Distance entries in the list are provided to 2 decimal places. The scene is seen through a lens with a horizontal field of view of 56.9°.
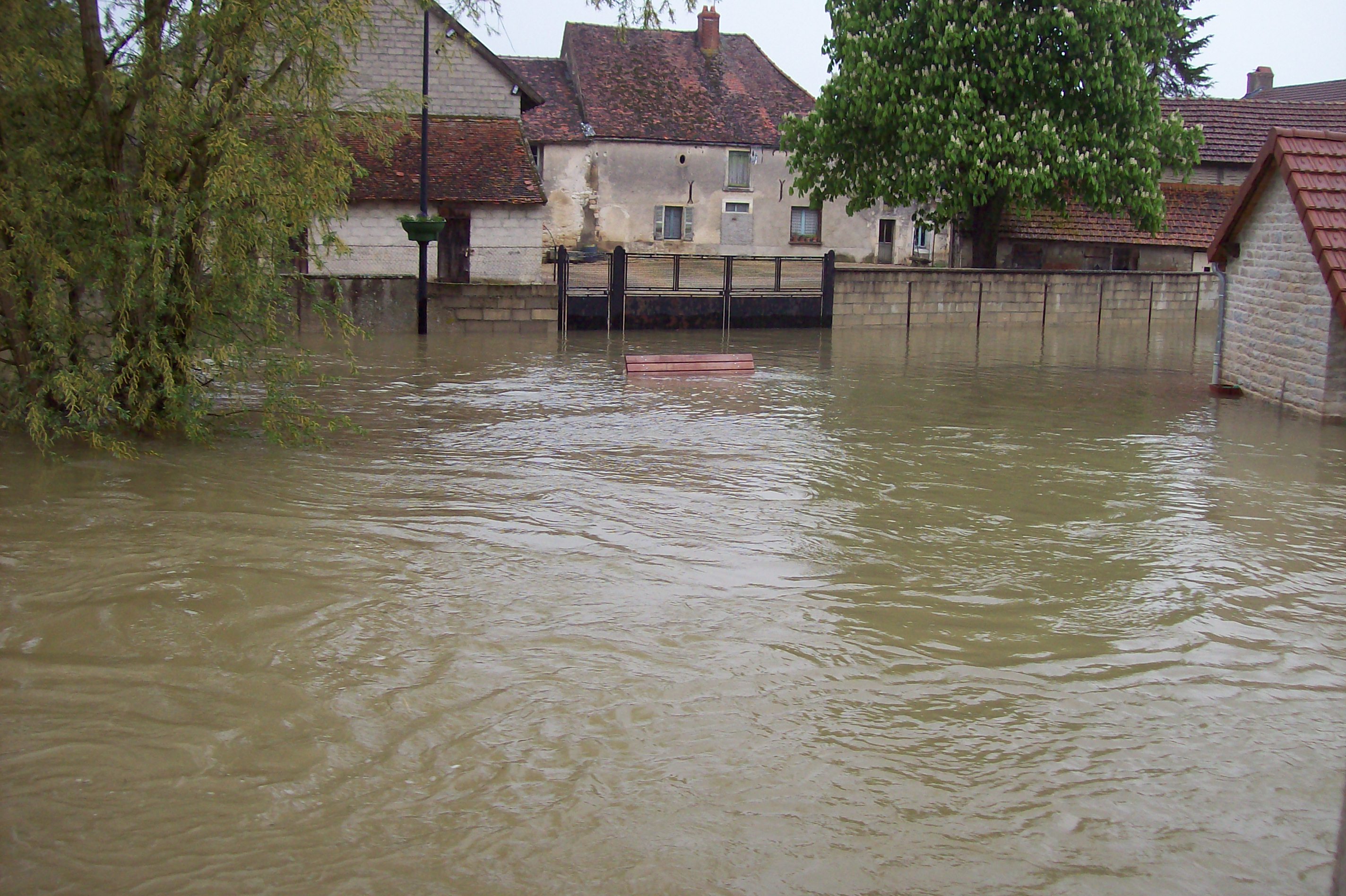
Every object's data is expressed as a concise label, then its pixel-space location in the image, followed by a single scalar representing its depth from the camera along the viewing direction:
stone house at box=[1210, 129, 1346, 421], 15.27
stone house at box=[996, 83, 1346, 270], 35.94
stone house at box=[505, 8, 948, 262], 43.75
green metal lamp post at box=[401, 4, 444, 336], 22.48
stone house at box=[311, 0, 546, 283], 29.14
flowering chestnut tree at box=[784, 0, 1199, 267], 28.39
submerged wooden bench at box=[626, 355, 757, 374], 19.41
